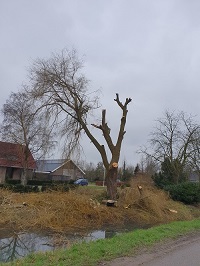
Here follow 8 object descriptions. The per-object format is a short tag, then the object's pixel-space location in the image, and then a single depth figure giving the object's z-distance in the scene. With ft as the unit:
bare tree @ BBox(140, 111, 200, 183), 65.98
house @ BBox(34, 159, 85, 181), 129.55
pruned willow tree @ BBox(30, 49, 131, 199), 42.53
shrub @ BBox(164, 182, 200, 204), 51.54
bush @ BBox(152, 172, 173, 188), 62.55
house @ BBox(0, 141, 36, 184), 94.96
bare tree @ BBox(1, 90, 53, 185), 81.34
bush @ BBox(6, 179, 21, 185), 90.68
